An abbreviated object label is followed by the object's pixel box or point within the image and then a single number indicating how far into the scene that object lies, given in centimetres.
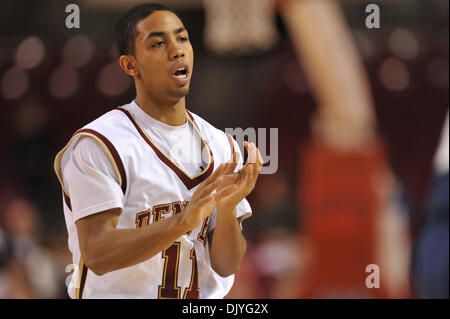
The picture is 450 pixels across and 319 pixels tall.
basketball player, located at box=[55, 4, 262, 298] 420
